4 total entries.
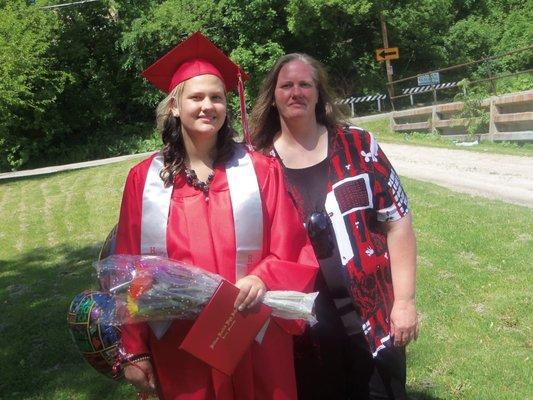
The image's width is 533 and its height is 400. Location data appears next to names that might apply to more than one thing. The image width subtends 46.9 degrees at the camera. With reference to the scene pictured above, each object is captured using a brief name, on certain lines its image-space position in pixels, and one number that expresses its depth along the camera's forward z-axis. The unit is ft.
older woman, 7.97
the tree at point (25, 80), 63.21
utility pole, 87.66
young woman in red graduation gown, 6.85
